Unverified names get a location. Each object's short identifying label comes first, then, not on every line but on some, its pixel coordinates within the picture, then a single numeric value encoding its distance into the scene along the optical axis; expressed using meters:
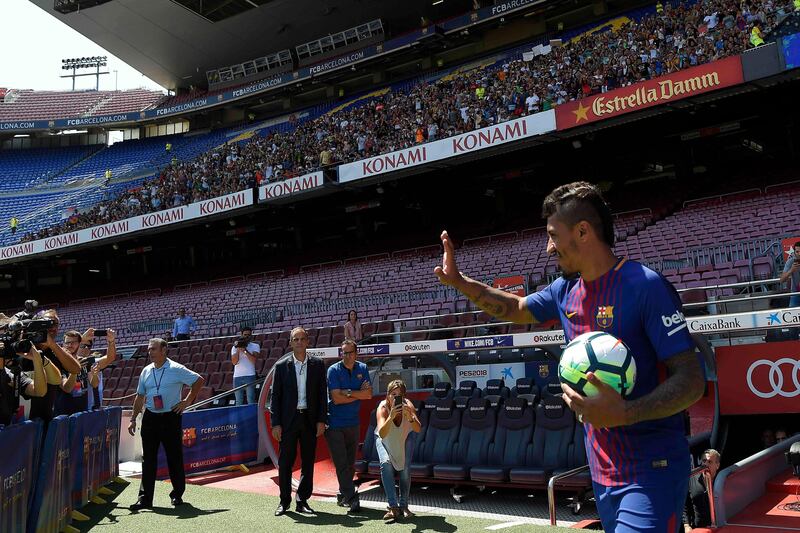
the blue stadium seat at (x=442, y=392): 10.49
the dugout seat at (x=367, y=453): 10.05
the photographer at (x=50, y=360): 6.13
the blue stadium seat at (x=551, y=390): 9.49
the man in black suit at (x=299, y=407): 7.61
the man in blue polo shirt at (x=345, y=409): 7.86
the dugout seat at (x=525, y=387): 10.14
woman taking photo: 7.67
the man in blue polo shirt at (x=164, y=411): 7.88
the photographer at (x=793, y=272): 9.65
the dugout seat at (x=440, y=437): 9.95
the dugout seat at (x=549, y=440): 8.80
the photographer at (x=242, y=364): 13.49
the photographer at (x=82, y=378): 7.65
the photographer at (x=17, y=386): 5.34
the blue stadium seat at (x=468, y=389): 10.39
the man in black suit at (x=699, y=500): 6.81
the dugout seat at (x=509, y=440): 9.19
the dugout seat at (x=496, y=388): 10.24
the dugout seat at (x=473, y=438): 9.55
